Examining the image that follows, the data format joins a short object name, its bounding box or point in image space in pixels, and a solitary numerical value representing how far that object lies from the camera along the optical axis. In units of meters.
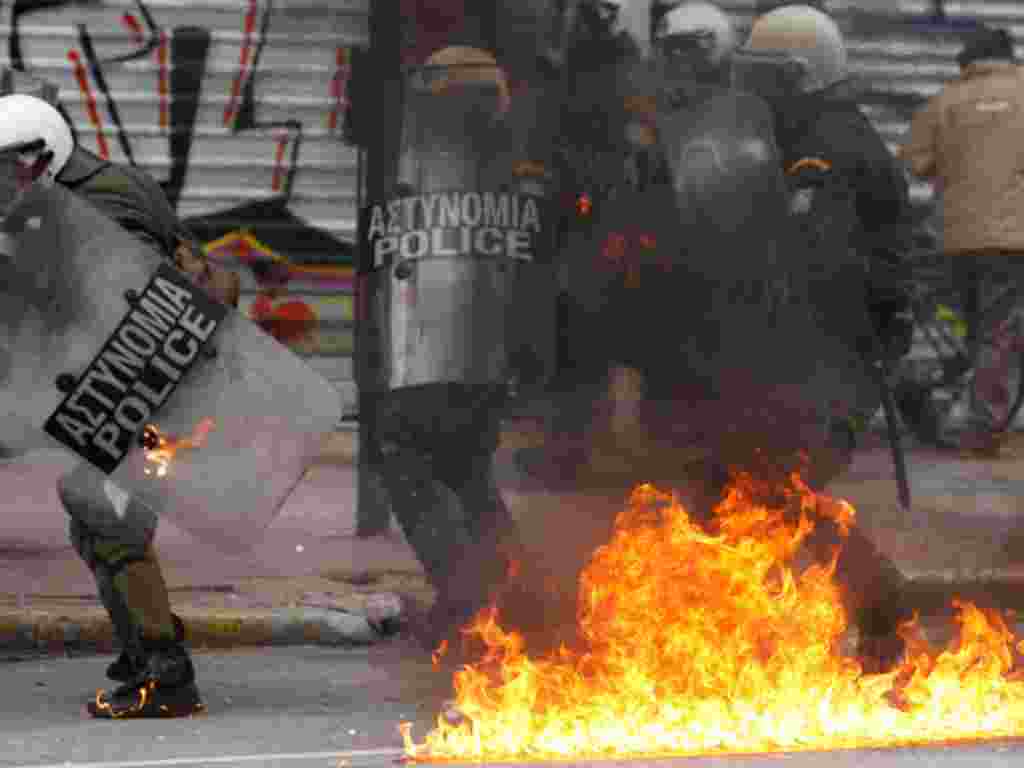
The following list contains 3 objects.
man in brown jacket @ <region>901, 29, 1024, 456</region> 21.95
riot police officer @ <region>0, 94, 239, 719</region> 11.77
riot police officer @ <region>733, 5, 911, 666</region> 12.91
